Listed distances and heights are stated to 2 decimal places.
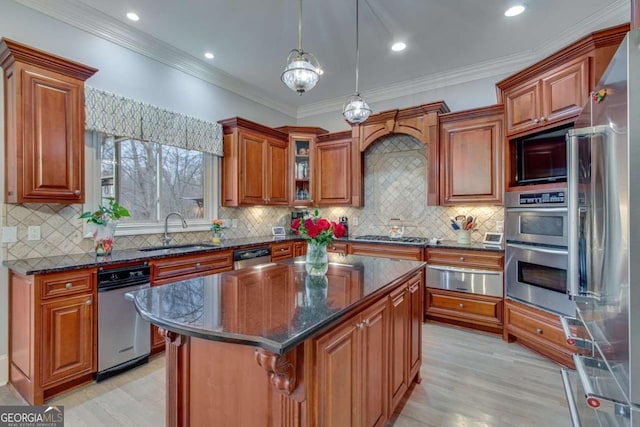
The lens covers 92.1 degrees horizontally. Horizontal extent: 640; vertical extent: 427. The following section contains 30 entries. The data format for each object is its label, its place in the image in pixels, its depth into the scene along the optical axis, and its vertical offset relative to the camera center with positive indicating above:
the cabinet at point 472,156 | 3.57 +0.69
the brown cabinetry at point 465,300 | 3.41 -1.01
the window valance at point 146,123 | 2.88 +0.99
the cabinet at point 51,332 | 2.17 -0.87
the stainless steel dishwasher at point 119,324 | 2.47 -0.91
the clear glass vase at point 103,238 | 2.75 -0.21
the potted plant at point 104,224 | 2.74 -0.08
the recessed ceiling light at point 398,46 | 3.51 +1.92
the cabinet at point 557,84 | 2.46 +1.18
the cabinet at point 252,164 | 4.16 +0.71
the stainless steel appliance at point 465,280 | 3.40 -0.77
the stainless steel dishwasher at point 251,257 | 3.70 -0.54
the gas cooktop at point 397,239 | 4.05 -0.36
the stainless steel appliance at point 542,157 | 2.80 +0.53
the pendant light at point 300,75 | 2.09 +0.96
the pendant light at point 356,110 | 2.67 +0.90
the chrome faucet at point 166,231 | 3.55 -0.20
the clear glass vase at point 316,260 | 2.02 -0.30
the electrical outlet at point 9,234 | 2.44 -0.15
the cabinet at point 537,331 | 2.69 -1.13
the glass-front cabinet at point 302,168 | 4.93 +0.74
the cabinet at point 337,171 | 4.66 +0.66
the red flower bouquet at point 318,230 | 1.88 -0.10
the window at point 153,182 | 3.17 +0.38
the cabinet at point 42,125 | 2.32 +0.71
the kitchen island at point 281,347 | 1.14 -0.58
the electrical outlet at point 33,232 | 2.57 -0.14
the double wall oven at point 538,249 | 2.70 -0.34
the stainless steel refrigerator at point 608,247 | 0.83 -0.12
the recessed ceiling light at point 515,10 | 2.86 +1.91
